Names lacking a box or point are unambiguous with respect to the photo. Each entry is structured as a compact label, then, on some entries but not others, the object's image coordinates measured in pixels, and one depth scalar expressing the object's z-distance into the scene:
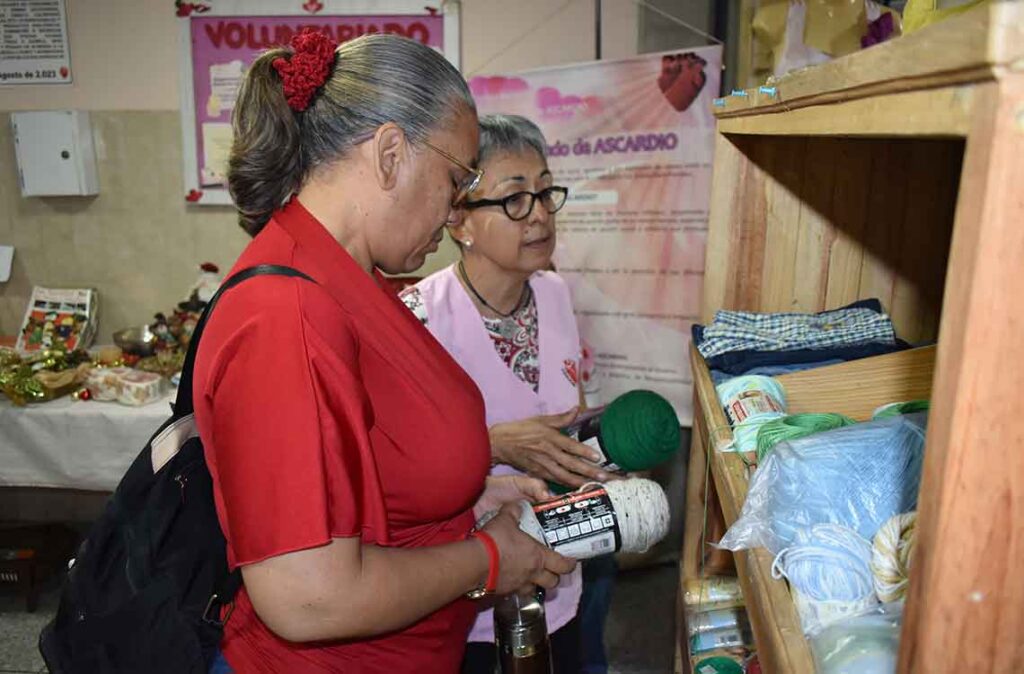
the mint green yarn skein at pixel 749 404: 0.87
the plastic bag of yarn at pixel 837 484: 0.61
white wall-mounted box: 3.01
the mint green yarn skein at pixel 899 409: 0.78
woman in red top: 0.74
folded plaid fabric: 1.18
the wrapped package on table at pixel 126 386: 2.51
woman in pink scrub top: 1.54
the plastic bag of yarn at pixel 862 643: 0.48
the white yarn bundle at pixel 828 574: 0.54
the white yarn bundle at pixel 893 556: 0.54
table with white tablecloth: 2.46
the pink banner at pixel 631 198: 2.44
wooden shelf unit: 0.34
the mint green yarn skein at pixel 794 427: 0.79
